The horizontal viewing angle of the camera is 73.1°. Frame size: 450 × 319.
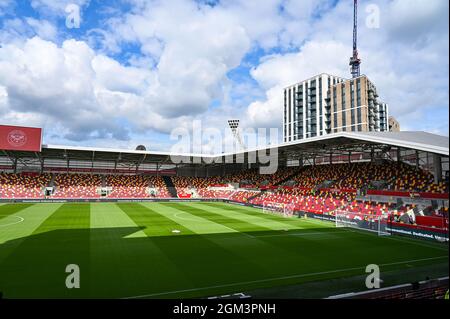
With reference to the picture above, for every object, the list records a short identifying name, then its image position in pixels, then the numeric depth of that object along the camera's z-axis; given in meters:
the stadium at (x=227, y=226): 9.86
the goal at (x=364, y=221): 21.67
